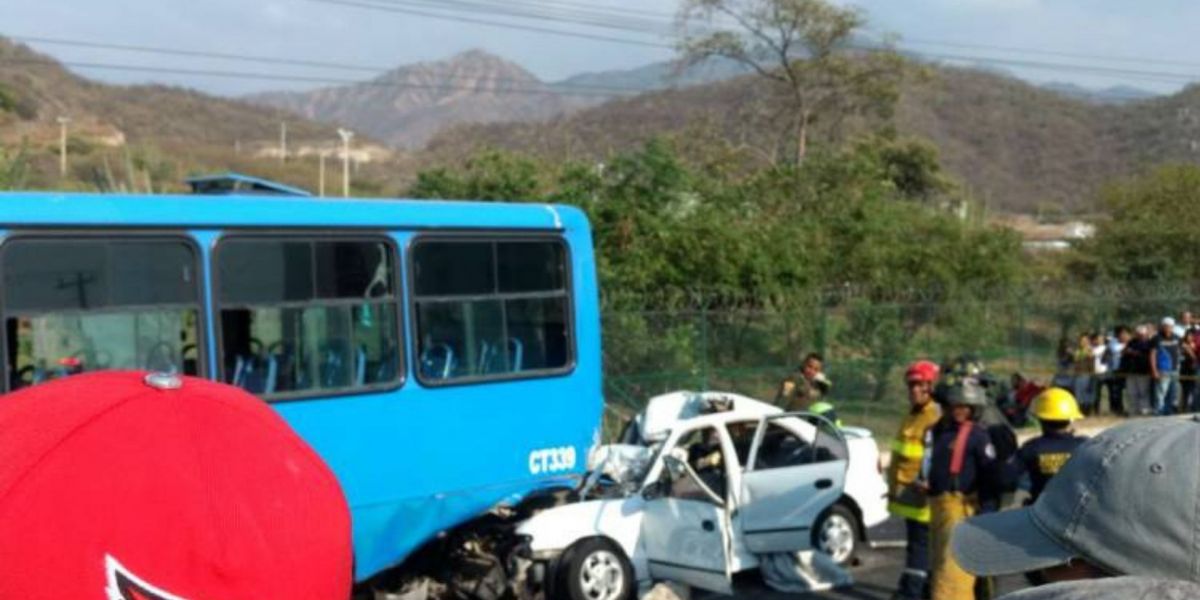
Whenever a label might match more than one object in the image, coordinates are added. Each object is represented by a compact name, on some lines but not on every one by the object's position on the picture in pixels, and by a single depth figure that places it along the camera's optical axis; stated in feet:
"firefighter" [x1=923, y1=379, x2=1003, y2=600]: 27.17
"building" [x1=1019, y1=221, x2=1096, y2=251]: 142.22
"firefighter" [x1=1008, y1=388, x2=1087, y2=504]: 25.53
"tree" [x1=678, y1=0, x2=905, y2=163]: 143.43
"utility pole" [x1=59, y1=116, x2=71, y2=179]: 138.04
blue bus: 27.40
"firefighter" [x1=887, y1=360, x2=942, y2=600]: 30.14
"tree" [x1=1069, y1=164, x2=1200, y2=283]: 117.29
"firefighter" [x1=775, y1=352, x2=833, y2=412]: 48.14
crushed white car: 32.73
